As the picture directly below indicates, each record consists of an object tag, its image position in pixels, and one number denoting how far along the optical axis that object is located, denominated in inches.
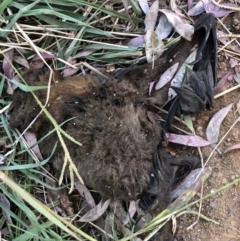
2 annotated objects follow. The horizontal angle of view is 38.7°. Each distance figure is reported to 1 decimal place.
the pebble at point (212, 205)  17.9
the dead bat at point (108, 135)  16.5
